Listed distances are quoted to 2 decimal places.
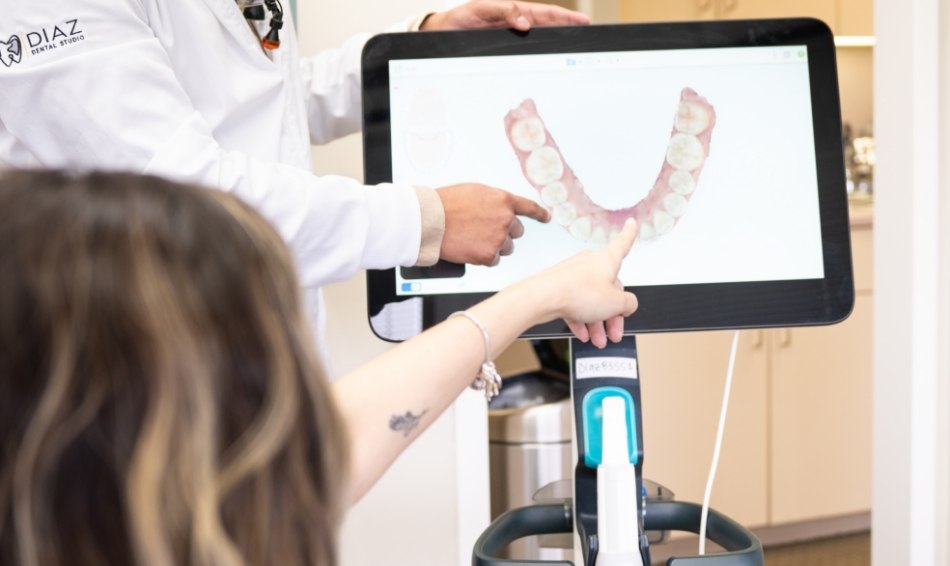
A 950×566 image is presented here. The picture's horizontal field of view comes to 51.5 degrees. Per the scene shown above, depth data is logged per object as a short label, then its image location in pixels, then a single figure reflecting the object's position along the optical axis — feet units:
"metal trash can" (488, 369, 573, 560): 6.76
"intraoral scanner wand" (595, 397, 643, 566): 3.23
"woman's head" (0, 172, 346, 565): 1.61
